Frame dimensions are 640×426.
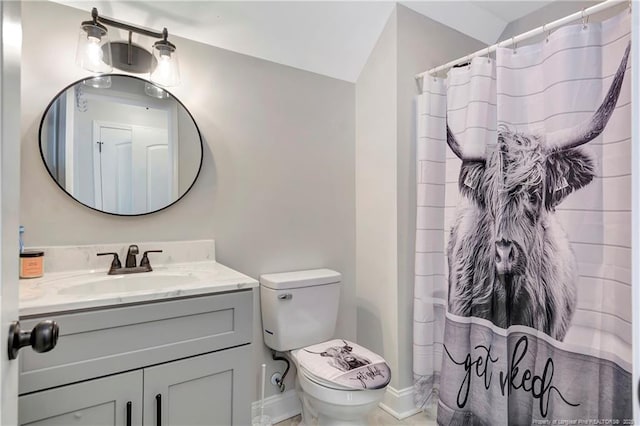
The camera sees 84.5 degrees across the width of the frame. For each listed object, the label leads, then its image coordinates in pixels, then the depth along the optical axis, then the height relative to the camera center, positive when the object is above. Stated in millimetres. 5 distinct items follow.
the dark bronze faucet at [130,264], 1462 -230
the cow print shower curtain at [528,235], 1295 -97
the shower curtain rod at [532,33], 1299 +767
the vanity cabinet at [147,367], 989 -486
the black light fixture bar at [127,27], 1390 +773
